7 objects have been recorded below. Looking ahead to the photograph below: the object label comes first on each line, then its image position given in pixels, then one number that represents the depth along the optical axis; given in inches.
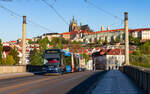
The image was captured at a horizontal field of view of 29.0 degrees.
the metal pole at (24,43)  1948.7
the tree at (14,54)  6525.6
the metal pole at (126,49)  2342.5
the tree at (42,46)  5947.3
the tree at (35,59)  6504.9
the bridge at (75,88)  578.2
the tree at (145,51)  5214.6
